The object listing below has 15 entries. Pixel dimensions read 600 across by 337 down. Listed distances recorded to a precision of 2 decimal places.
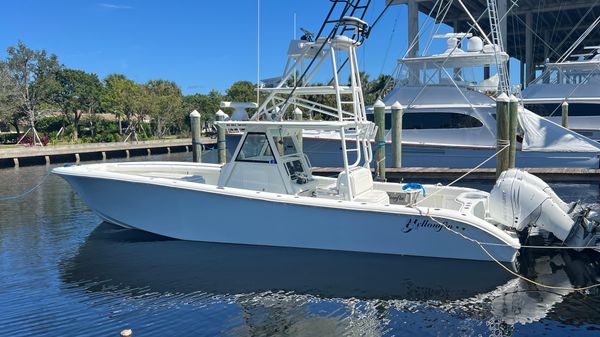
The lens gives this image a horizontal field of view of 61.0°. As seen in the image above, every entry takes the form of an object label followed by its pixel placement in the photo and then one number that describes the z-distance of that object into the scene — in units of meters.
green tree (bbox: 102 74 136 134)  47.44
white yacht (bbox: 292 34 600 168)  17.50
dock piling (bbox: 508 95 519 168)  13.87
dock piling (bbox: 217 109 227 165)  15.70
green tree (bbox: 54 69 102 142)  47.00
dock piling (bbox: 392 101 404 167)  15.99
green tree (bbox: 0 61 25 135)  38.84
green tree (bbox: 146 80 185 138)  49.84
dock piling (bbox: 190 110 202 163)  15.87
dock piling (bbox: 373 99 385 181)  14.71
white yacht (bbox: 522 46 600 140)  21.52
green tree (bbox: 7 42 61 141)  41.56
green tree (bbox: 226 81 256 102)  55.00
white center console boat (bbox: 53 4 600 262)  8.46
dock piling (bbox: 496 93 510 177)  13.59
